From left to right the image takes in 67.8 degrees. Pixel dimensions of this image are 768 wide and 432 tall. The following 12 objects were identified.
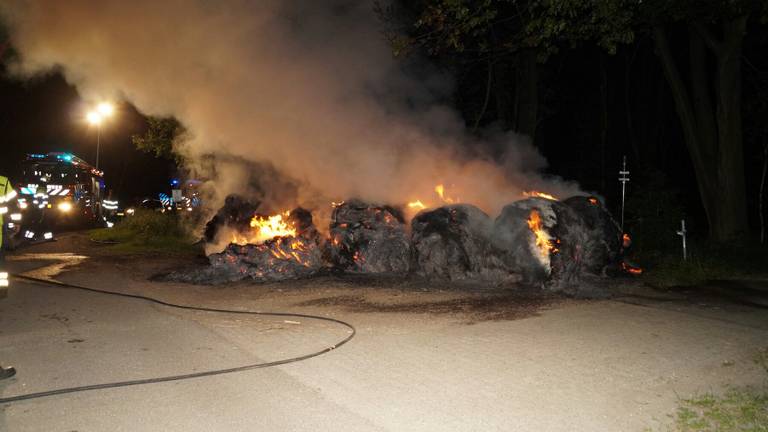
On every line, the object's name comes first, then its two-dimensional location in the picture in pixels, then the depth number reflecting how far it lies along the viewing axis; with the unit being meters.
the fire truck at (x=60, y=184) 20.00
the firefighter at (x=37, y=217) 16.48
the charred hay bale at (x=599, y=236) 10.54
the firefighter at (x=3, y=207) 5.36
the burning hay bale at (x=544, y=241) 9.59
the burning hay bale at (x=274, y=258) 10.70
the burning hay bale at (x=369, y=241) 11.07
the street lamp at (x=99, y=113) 14.02
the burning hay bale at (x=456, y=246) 10.23
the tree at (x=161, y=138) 17.50
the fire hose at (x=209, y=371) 4.49
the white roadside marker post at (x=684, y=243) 11.18
